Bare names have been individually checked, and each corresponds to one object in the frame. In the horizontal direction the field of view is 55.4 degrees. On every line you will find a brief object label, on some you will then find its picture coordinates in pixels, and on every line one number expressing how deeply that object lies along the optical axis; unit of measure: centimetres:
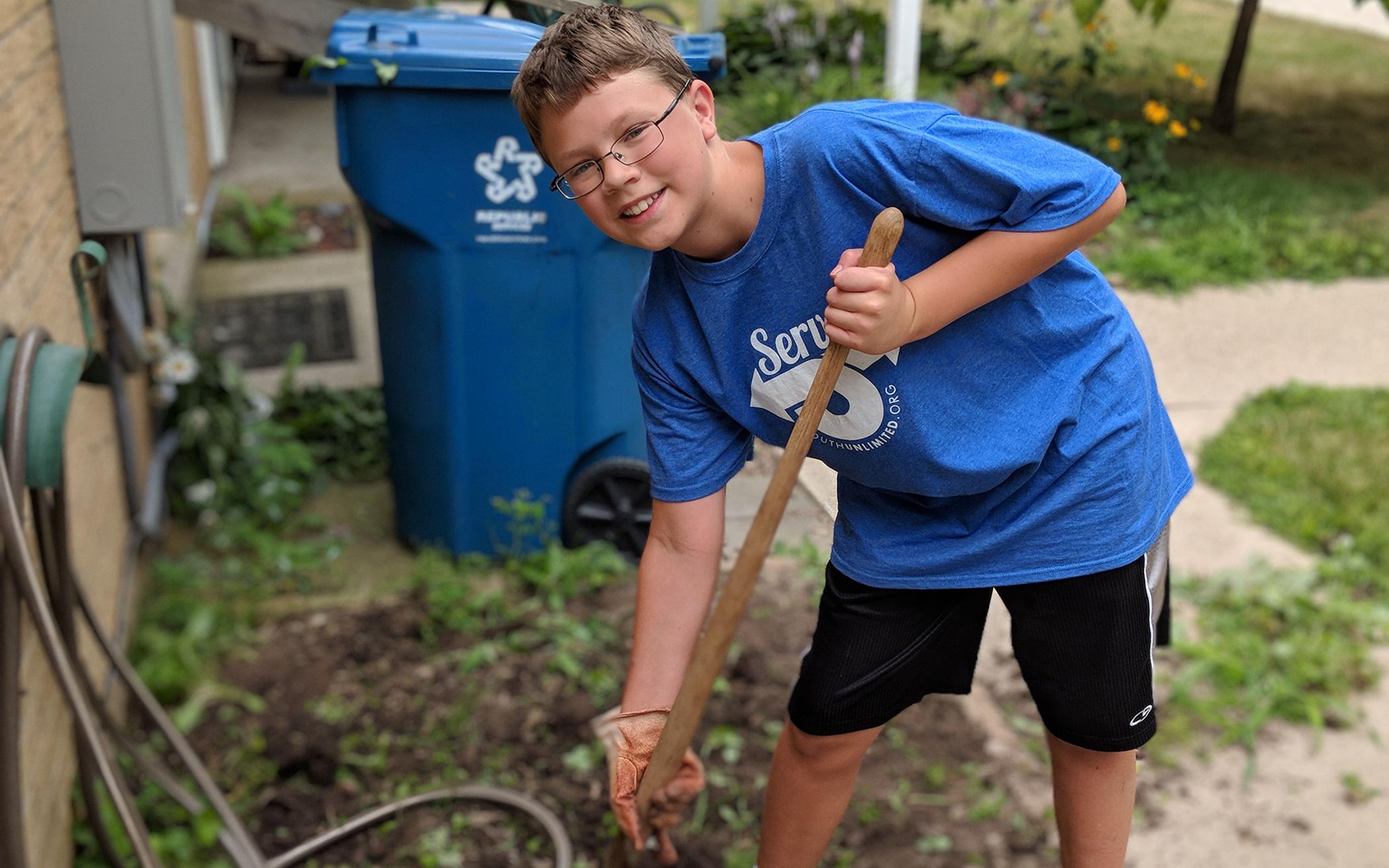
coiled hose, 192
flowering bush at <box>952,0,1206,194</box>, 642
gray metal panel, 312
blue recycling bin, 320
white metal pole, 532
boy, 146
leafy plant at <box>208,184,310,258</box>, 639
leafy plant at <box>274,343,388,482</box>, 443
